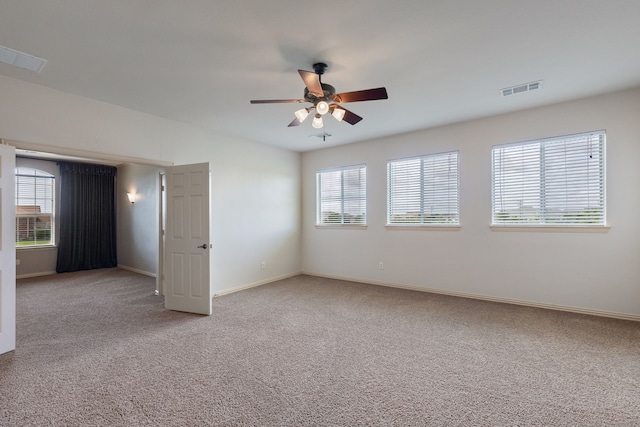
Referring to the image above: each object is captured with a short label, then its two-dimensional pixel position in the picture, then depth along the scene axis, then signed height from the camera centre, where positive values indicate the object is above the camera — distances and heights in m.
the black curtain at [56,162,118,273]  7.09 -0.06
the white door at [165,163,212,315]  4.08 -0.36
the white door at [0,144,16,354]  2.90 -0.32
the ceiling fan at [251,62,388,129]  2.52 +1.07
